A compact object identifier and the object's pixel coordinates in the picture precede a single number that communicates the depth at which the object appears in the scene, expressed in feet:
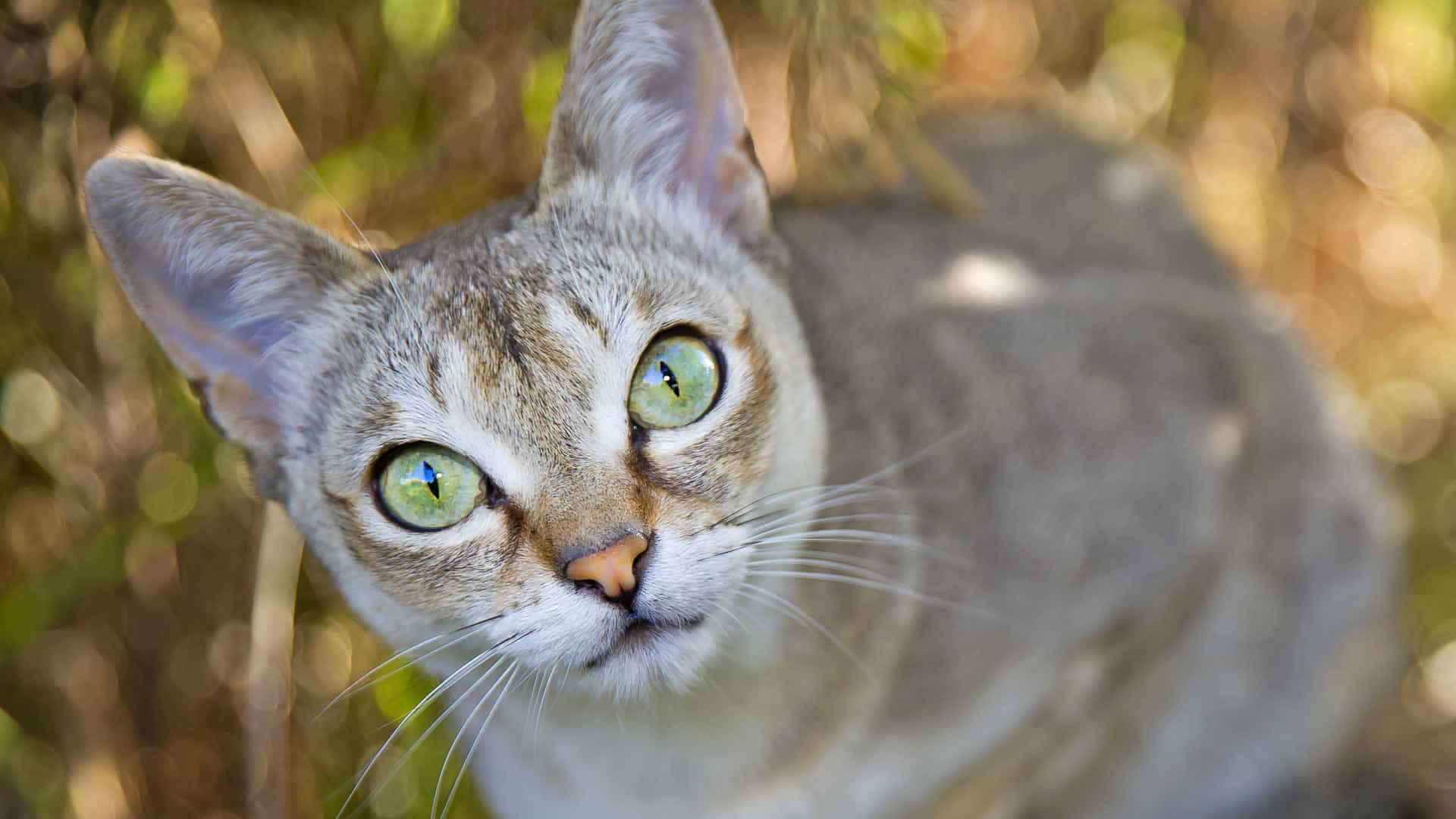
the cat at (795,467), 1.62
